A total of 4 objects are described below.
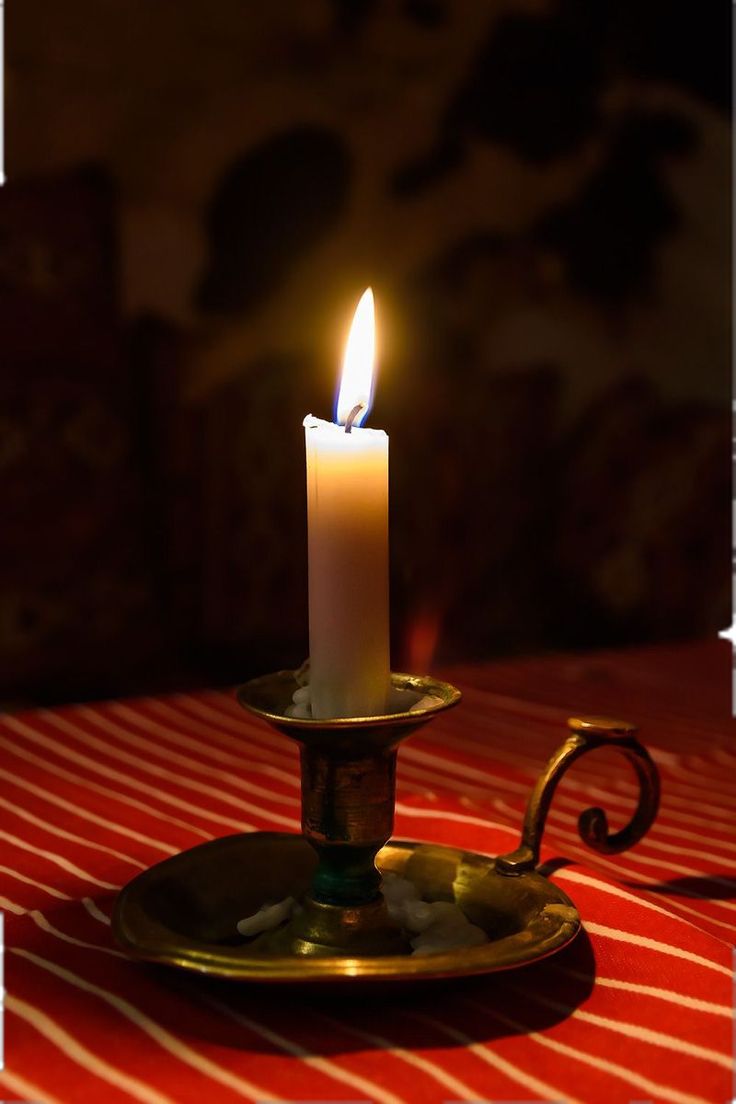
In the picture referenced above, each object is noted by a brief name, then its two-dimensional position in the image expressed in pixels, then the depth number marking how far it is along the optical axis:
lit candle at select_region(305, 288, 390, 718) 0.61
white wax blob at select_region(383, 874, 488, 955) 0.63
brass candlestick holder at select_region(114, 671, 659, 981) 0.58
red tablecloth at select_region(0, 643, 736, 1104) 0.55
